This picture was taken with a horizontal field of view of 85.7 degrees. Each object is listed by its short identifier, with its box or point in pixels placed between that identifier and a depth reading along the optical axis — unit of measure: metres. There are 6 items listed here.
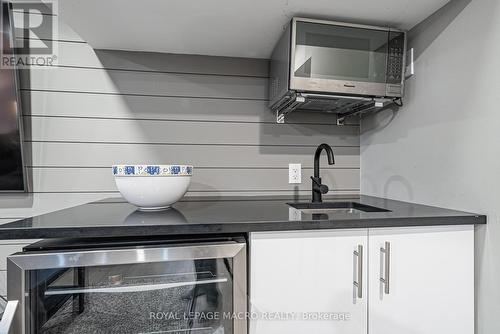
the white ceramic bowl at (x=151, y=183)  1.09
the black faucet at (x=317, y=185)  1.44
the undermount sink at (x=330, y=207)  1.44
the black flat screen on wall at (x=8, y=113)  1.41
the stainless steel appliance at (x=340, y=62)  1.24
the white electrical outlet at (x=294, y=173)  1.70
